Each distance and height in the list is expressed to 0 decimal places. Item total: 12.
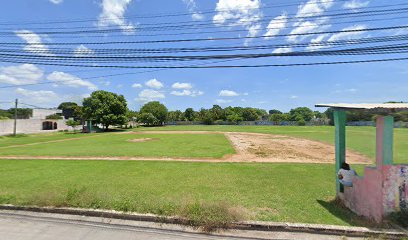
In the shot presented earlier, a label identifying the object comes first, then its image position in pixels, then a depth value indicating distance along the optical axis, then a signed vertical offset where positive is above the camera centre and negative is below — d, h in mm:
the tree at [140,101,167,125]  81875 +4114
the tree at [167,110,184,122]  100006 +2792
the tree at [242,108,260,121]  108938 +3830
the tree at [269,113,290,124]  105444 +3067
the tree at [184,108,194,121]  102125 +3674
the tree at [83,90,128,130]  47531 +2462
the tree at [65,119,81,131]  45834 -354
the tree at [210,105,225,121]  93244 +3627
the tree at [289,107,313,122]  122400 +6457
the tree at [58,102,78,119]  83662 +3129
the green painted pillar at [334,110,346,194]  6691 -355
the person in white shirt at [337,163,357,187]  6060 -1262
